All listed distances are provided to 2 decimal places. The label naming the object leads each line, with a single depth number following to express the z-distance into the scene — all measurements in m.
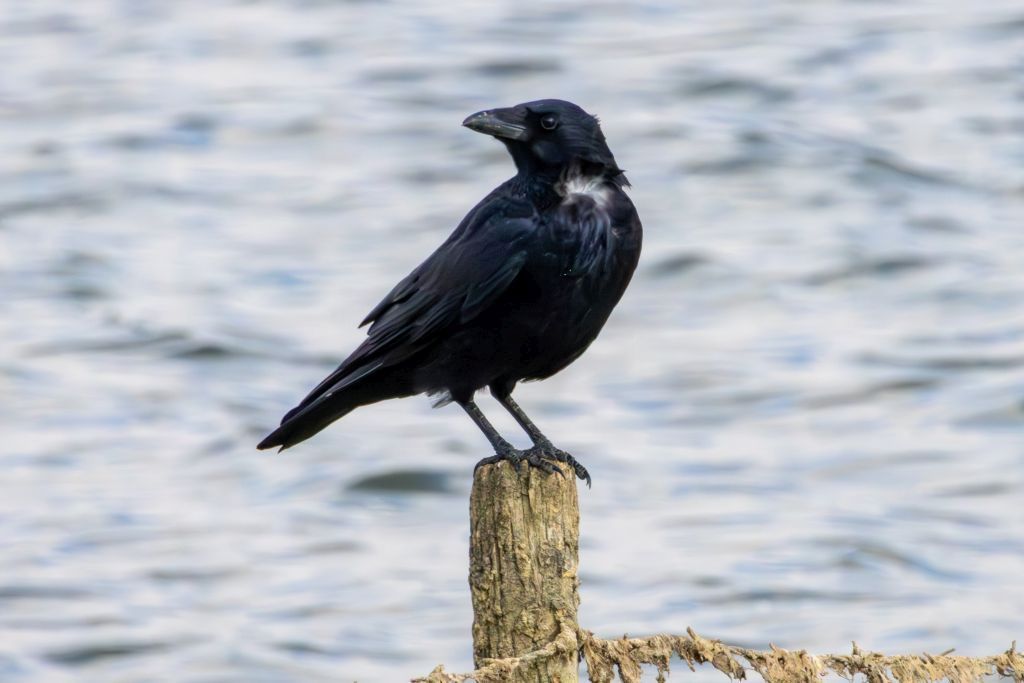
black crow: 13.24
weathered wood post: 11.63
